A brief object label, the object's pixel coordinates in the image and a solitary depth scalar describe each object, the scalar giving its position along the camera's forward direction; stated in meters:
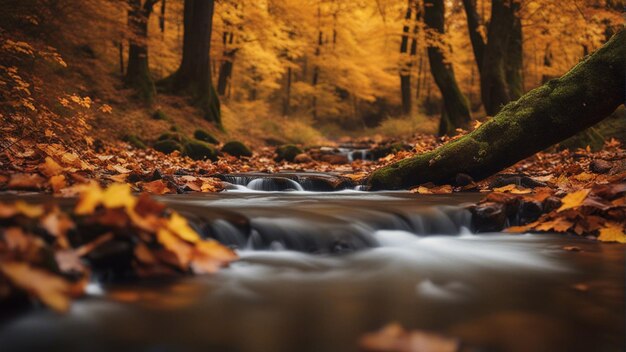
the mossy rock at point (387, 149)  12.69
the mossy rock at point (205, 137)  13.49
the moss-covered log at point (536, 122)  5.16
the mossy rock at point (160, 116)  13.60
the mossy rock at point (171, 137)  11.73
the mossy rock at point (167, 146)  10.80
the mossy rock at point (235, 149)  12.10
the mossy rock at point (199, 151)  10.78
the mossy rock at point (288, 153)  12.27
